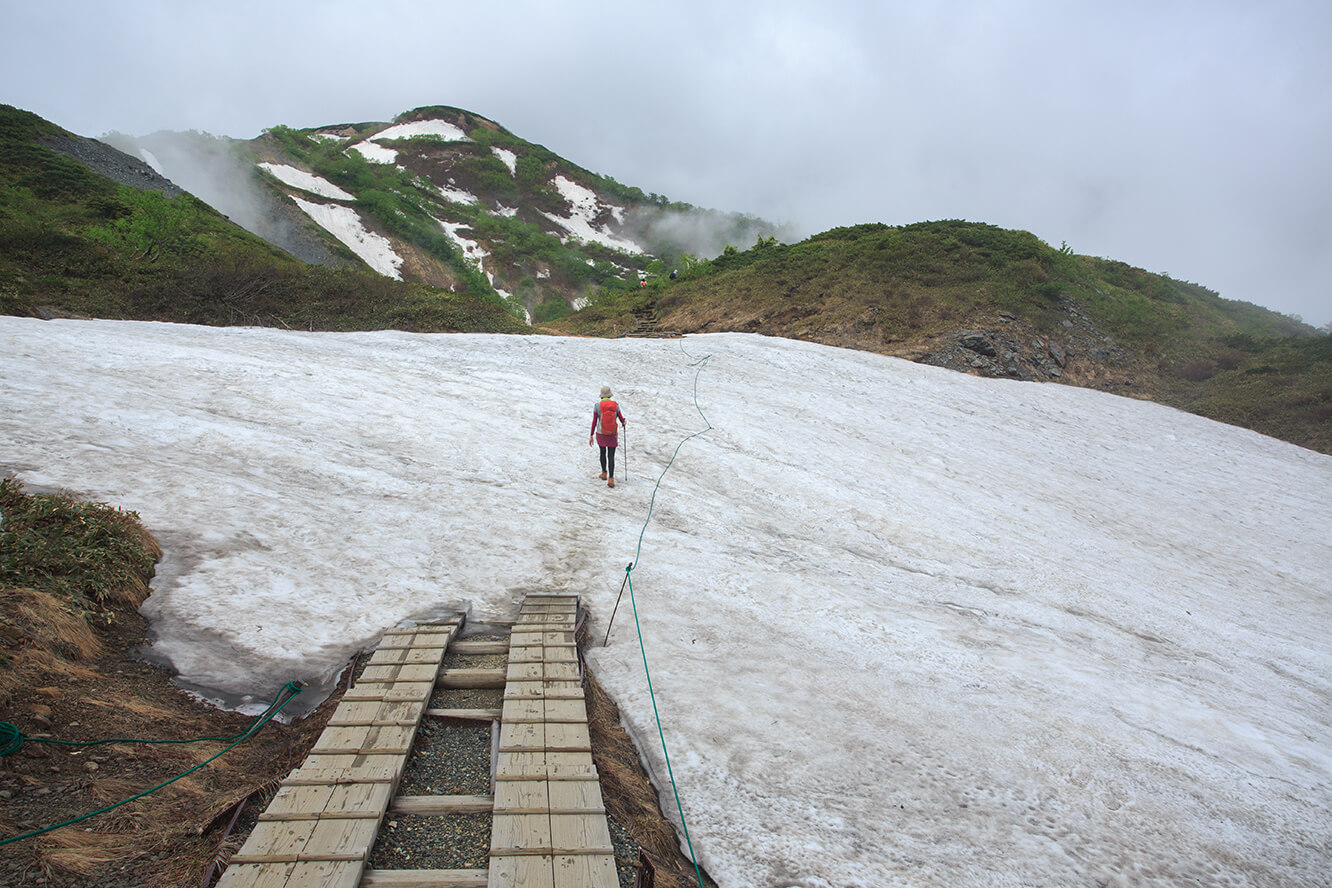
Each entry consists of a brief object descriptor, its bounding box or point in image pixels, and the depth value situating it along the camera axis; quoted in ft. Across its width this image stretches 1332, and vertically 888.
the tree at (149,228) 95.81
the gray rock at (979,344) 87.07
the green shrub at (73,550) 18.31
